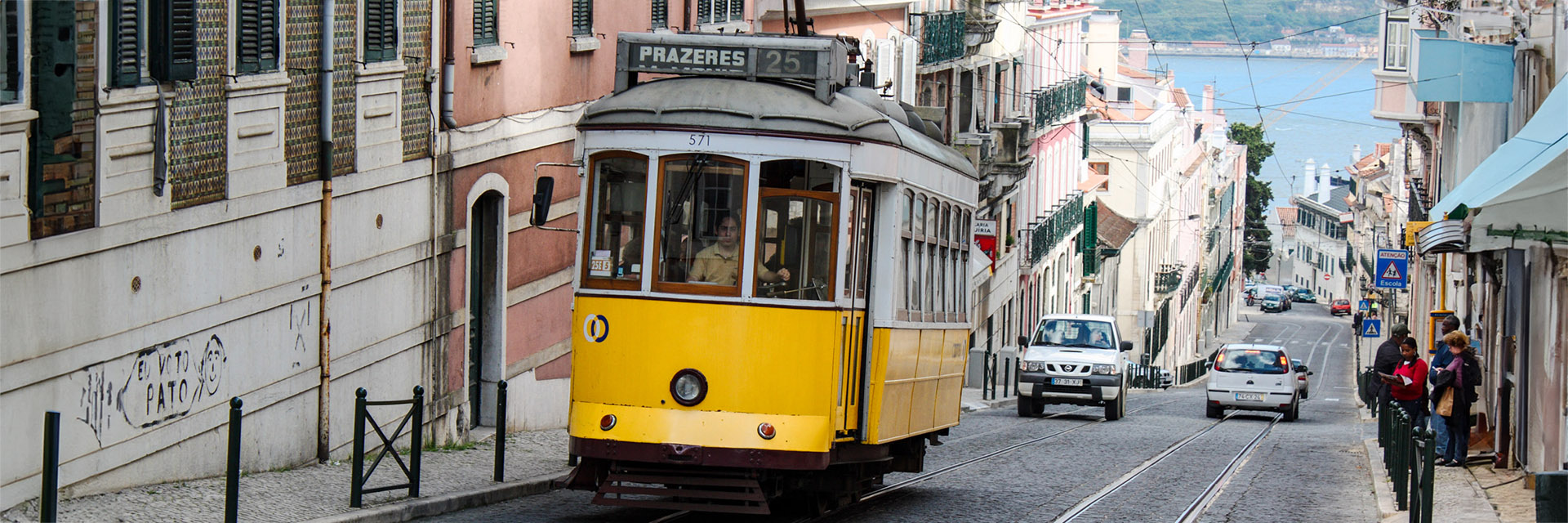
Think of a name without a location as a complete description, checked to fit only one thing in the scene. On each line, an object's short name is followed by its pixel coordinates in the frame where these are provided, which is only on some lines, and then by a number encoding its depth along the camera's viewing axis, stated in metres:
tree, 133.88
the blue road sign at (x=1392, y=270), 37.75
